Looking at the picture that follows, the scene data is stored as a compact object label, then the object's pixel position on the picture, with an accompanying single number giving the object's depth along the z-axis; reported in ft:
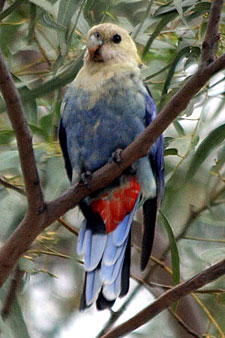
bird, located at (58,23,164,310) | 13.95
